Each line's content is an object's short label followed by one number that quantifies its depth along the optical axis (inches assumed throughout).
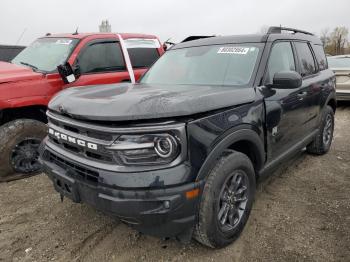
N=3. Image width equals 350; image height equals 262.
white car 345.1
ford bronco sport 88.2
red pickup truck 162.6
